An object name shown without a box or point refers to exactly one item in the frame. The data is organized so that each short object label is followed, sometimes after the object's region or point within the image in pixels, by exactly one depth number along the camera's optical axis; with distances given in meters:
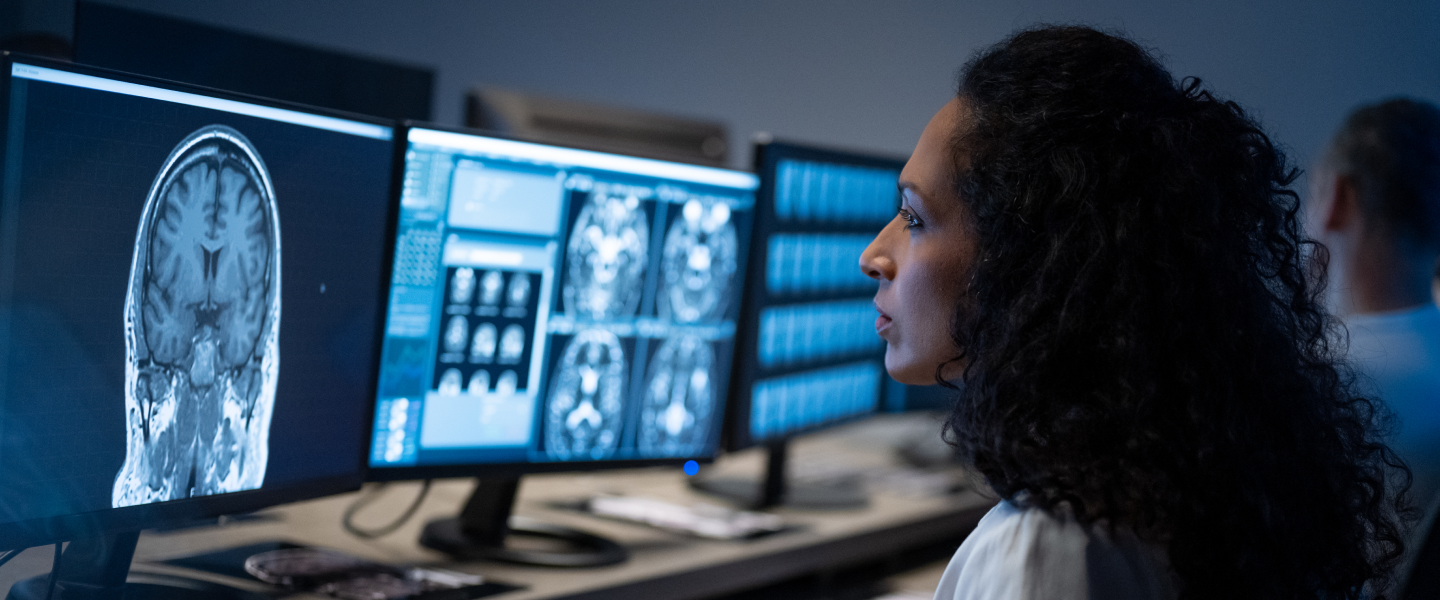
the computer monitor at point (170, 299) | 0.80
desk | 1.21
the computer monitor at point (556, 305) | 1.19
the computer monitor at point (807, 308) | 1.61
